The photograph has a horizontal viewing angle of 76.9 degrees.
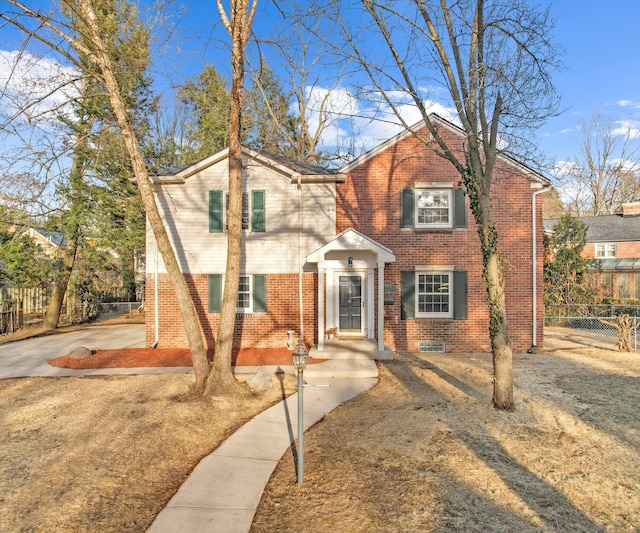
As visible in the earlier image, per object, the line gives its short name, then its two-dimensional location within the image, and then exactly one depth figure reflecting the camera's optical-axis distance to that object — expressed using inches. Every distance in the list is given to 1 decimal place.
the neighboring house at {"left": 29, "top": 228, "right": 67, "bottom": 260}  702.6
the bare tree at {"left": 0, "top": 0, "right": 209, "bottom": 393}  274.4
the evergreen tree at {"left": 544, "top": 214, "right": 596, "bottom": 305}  681.0
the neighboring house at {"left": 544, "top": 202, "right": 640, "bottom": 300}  938.7
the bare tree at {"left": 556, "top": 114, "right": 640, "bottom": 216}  1310.3
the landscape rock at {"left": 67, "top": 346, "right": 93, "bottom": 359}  415.5
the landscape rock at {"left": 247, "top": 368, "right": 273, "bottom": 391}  306.3
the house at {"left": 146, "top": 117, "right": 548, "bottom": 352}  457.7
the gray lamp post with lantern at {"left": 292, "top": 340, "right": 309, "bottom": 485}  163.8
